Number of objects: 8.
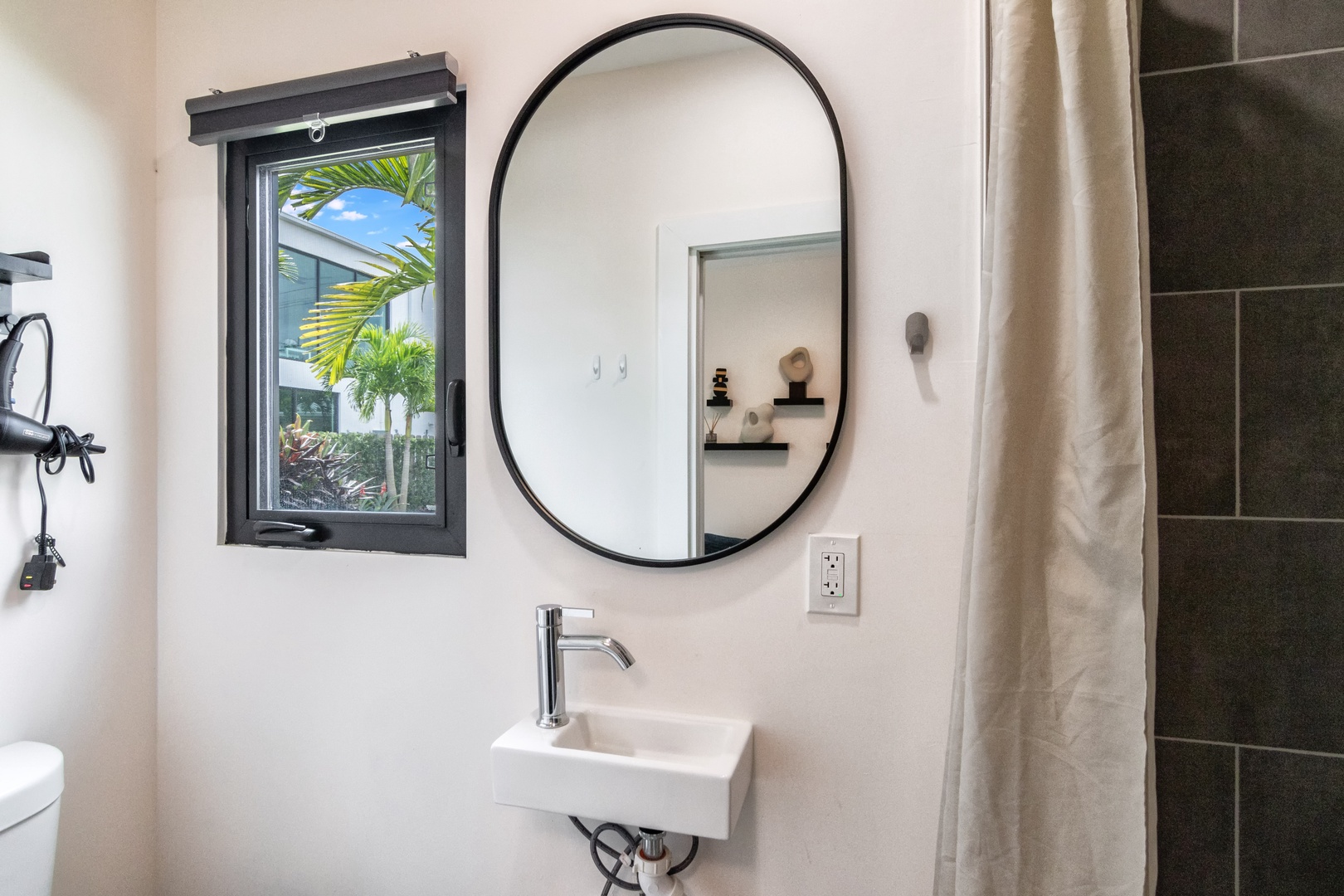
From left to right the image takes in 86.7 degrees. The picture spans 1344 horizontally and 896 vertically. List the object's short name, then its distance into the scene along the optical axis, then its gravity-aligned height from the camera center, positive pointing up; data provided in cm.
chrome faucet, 115 -34
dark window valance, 126 +66
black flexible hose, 114 -65
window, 133 +23
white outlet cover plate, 108 -19
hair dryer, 116 +4
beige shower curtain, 77 -5
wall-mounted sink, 98 -47
